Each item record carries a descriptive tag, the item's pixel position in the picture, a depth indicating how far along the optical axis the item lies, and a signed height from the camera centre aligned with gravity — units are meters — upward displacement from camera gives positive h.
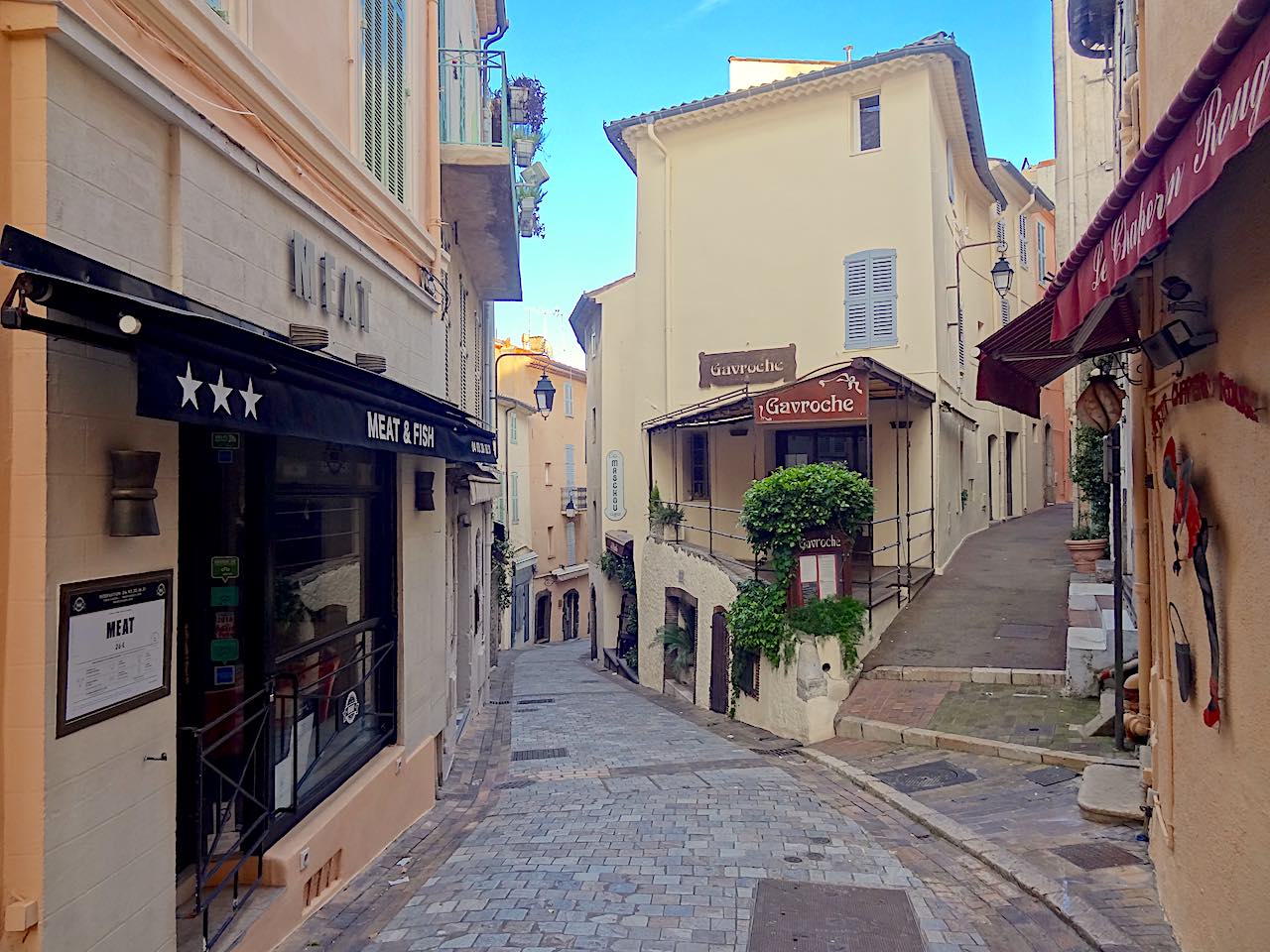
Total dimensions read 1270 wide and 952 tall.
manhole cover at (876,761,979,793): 7.98 -2.60
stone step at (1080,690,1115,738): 8.42 -2.22
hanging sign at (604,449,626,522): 21.41 +0.13
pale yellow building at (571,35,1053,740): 15.73 +3.55
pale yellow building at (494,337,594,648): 32.34 -0.31
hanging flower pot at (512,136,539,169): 12.48 +4.73
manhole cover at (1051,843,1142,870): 5.86 -2.44
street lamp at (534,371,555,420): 18.09 +1.99
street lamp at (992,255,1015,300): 13.84 +3.26
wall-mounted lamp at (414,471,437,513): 8.07 +0.01
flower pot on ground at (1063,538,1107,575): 14.49 -1.05
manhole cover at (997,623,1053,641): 11.73 -1.89
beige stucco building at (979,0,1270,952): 2.85 +0.34
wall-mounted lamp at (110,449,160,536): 3.70 +0.00
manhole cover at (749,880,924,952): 5.02 -2.52
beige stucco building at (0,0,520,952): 3.36 +0.16
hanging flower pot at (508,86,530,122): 13.28 +5.74
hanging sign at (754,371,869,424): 12.61 +1.25
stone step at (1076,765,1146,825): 6.56 -2.33
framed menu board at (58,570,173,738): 3.49 -0.62
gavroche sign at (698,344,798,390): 17.45 +2.41
